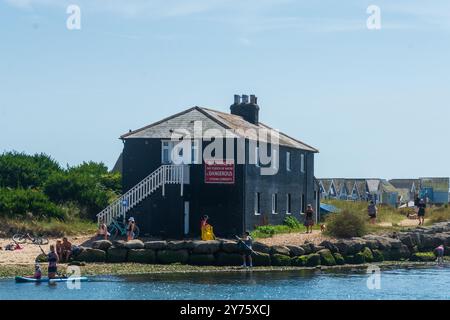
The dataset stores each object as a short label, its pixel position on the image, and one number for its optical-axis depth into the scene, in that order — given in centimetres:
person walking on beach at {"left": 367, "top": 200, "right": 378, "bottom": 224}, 5504
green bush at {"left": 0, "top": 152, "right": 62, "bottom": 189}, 5841
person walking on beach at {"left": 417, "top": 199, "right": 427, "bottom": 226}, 5856
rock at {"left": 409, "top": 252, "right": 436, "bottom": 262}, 5025
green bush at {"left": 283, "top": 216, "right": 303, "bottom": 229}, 5438
